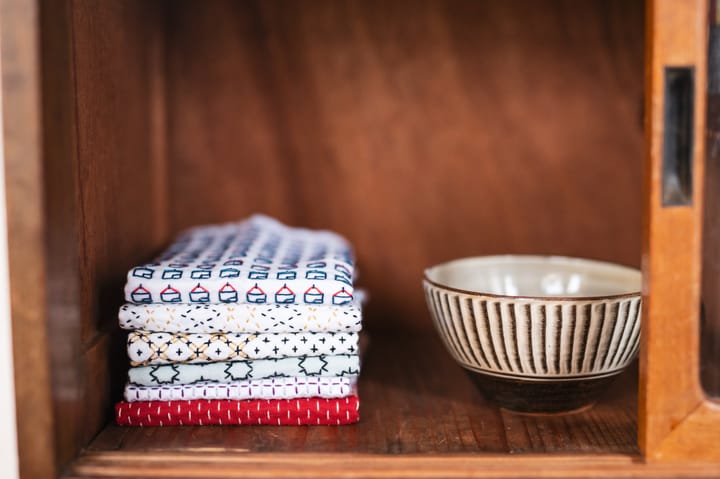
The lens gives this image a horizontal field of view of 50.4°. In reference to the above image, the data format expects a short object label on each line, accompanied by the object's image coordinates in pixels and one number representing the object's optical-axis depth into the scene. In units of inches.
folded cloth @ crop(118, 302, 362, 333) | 23.9
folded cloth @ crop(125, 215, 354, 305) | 24.0
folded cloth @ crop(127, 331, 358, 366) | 24.0
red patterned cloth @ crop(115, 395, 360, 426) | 24.1
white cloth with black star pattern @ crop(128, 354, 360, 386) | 24.3
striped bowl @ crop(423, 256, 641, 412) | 23.7
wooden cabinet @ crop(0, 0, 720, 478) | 29.8
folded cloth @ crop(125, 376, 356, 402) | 24.3
